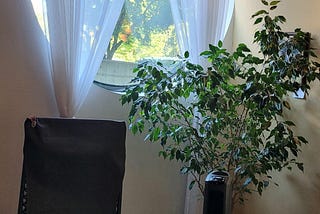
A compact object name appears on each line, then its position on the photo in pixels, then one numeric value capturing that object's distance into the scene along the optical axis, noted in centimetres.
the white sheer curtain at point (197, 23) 277
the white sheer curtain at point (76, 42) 237
